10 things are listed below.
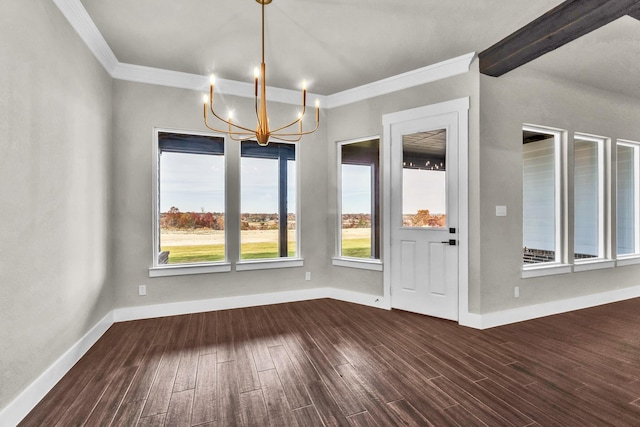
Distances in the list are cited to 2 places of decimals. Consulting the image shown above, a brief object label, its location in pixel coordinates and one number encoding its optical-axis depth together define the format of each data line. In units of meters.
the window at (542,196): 3.86
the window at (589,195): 4.25
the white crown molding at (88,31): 2.39
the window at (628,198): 4.57
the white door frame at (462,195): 3.42
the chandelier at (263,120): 2.44
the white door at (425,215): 3.55
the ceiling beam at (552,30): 2.39
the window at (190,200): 3.82
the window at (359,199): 4.29
